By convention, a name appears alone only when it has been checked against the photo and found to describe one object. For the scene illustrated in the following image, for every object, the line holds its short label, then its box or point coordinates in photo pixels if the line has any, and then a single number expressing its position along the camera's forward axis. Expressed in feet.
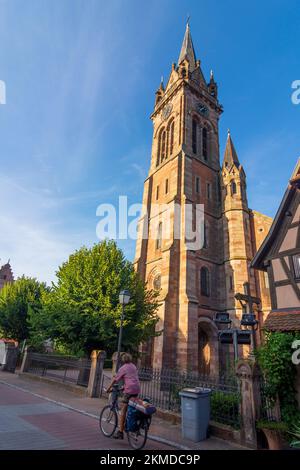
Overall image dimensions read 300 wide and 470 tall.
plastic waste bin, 20.59
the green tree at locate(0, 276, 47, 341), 81.10
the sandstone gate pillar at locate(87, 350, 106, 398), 35.14
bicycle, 17.02
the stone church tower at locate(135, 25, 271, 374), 60.49
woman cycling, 18.04
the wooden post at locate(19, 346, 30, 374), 54.19
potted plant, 19.15
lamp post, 34.75
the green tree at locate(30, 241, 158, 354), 48.14
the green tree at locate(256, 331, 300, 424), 23.54
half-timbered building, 29.58
